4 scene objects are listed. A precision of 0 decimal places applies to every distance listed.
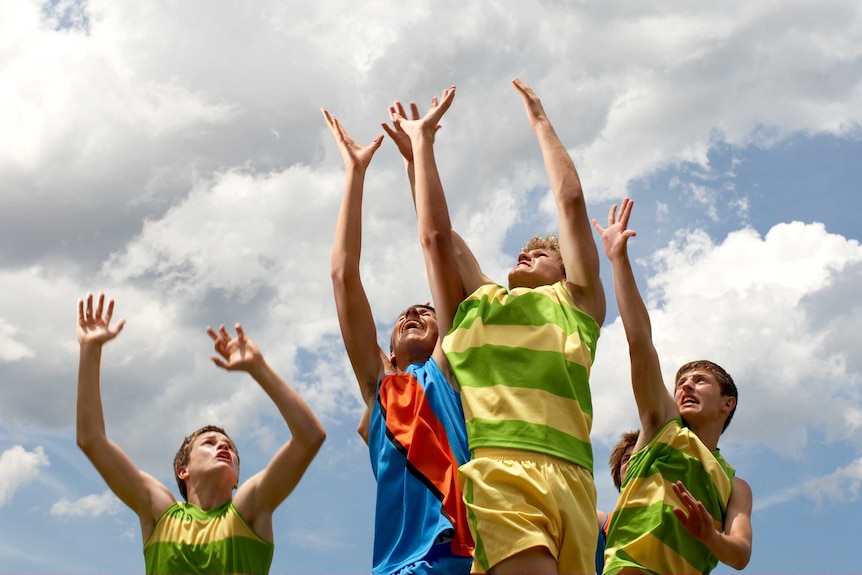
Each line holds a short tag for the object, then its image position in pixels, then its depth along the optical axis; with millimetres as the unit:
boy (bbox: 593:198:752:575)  6074
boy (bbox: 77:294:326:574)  6125
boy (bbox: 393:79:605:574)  4617
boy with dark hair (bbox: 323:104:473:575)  5402
